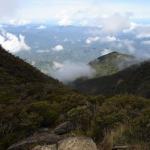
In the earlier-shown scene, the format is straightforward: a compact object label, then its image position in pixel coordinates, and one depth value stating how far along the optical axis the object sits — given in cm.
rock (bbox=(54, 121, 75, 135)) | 522
